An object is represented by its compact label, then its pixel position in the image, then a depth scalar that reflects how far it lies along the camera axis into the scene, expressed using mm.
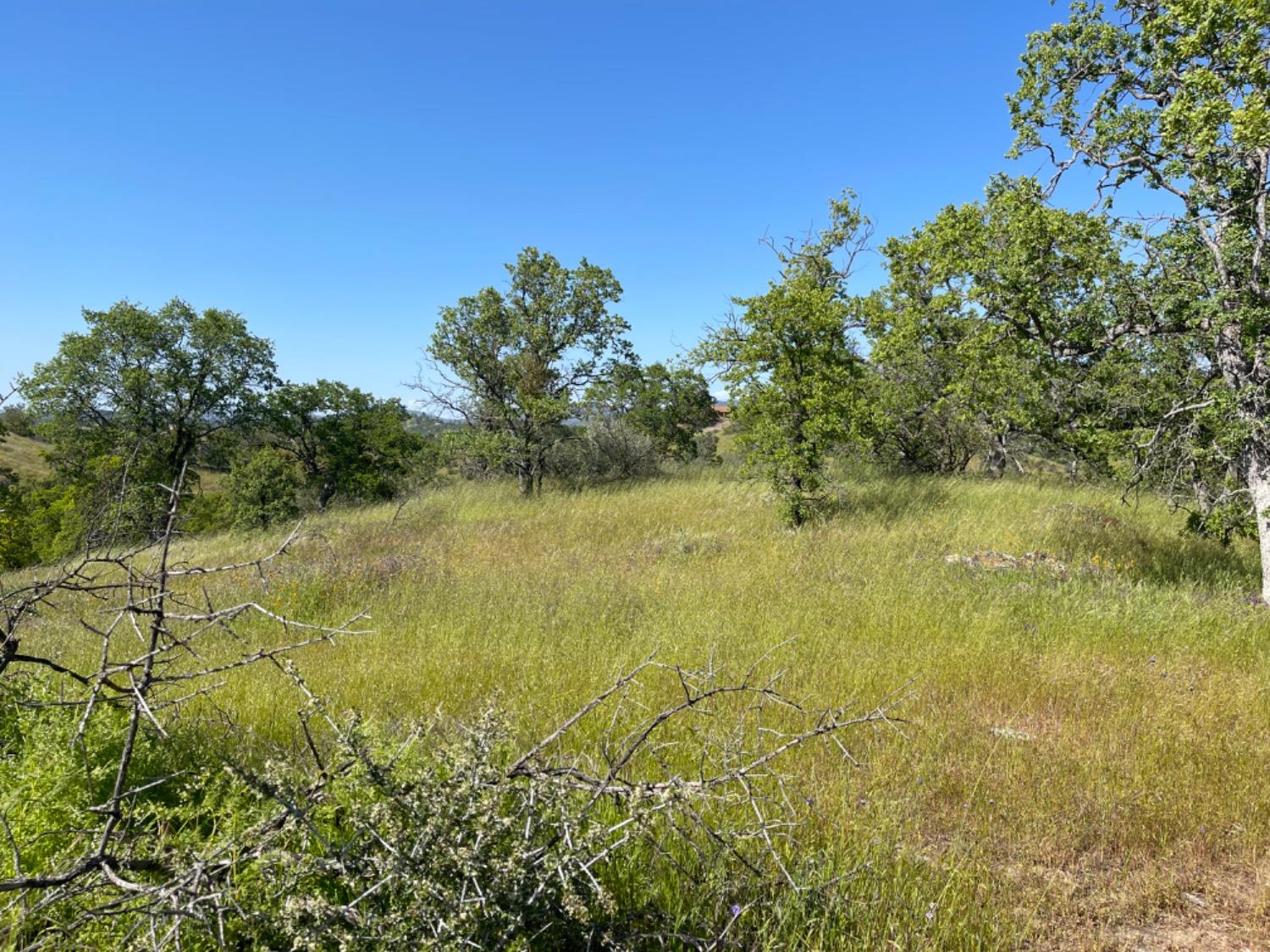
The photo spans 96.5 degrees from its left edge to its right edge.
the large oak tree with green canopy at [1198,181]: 5512
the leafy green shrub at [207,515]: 22812
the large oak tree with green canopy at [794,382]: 10109
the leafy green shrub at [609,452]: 18797
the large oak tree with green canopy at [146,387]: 19953
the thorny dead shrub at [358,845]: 1599
